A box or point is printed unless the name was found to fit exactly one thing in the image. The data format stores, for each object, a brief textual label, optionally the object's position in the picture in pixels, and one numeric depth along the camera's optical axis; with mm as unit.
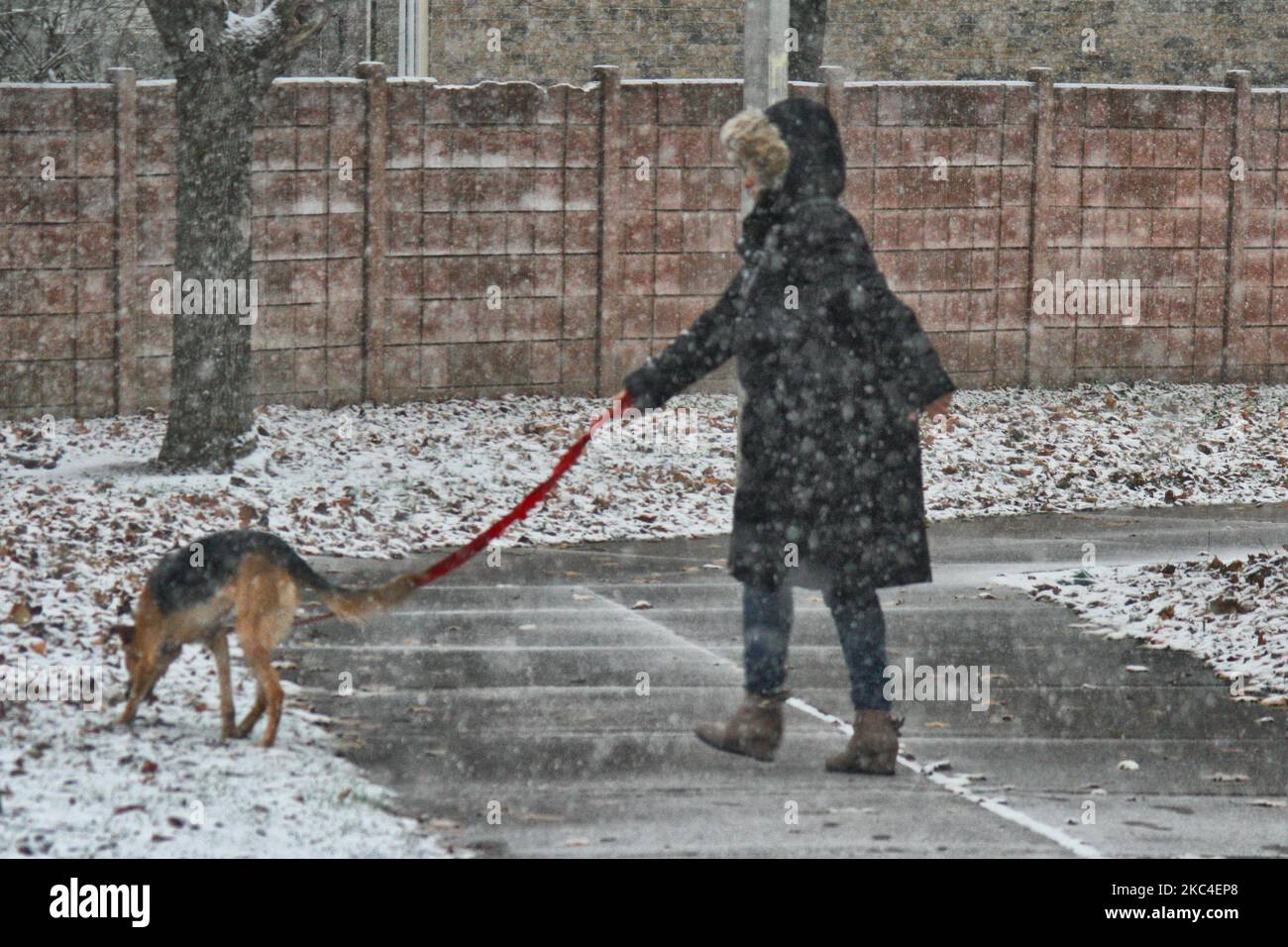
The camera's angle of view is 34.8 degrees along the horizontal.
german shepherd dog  6773
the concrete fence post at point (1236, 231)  17672
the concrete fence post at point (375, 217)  15008
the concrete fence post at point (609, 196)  15688
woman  6523
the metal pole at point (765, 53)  11094
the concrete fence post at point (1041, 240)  17047
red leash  7139
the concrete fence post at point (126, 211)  14078
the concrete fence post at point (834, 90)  16328
